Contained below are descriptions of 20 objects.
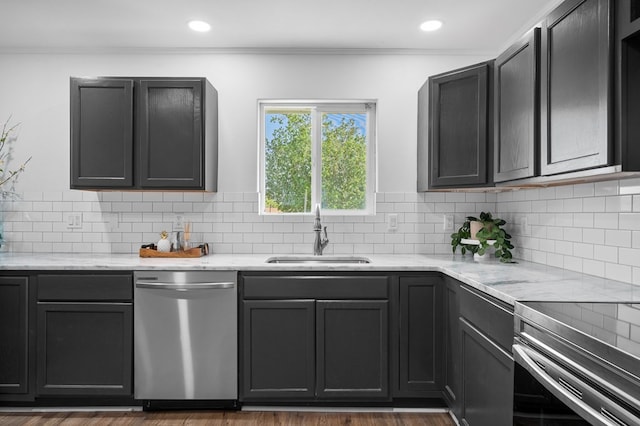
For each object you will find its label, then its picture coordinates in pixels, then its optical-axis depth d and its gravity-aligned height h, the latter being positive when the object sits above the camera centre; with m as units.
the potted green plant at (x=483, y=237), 2.77 -0.15
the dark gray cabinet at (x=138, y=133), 2.85 +0.54
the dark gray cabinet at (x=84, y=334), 2.57 -0.74
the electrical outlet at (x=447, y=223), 3.25 -0.07
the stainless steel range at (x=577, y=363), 1.03 -0.42
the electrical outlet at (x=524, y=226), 2.85 -0.08
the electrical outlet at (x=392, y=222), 3.26 -0.06
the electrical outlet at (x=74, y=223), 3.24 -0.08
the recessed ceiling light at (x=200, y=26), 2.81 +1.26
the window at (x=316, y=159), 3.37 +0.44
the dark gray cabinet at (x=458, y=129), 2.59 +0.56
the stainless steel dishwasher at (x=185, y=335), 2.56 -0.74
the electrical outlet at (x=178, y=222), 3.23 -0.07
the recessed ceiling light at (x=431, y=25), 2.78 +1.27
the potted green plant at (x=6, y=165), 3.22 +0.36
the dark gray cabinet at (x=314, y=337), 2.58 -0.75
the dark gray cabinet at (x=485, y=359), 1.69 -0.65
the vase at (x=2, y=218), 3.23 -0.05
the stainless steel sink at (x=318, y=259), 3.09 -0.34
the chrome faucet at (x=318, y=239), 3.10 -0.19
